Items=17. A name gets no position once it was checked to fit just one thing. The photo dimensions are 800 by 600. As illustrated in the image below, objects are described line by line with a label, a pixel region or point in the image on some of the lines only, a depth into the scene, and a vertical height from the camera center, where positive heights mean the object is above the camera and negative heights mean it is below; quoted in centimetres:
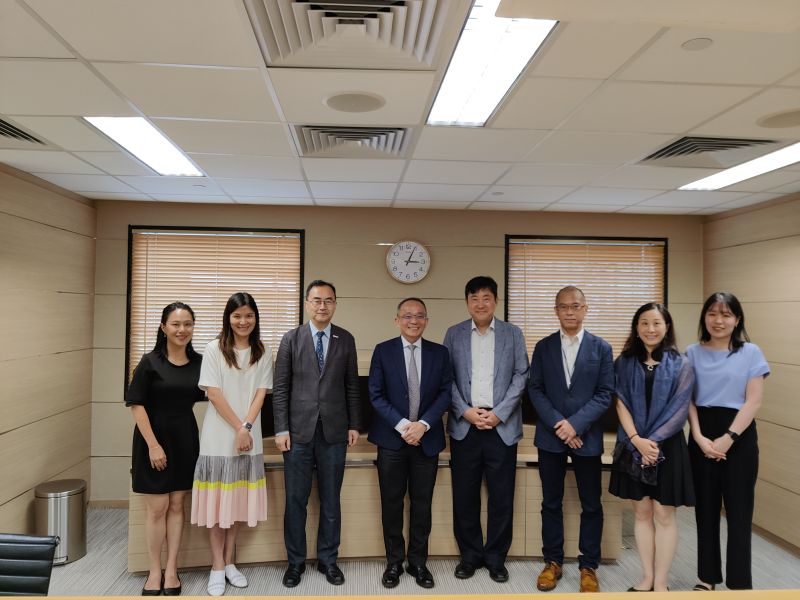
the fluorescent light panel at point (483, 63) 189 +98
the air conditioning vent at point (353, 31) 177 +96
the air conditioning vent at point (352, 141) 302 +98
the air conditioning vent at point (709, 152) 310 +97
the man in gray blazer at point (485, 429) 347 -73
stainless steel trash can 388 -152
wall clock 539 +47
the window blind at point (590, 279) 555 +34
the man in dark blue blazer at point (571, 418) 335 -65
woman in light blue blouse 308 -65
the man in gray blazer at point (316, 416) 337 -66
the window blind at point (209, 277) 523 +29
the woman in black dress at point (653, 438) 310 -71
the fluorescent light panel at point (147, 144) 292 +97
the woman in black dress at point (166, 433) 322 -75
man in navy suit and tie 341 -71
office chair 171 -81
